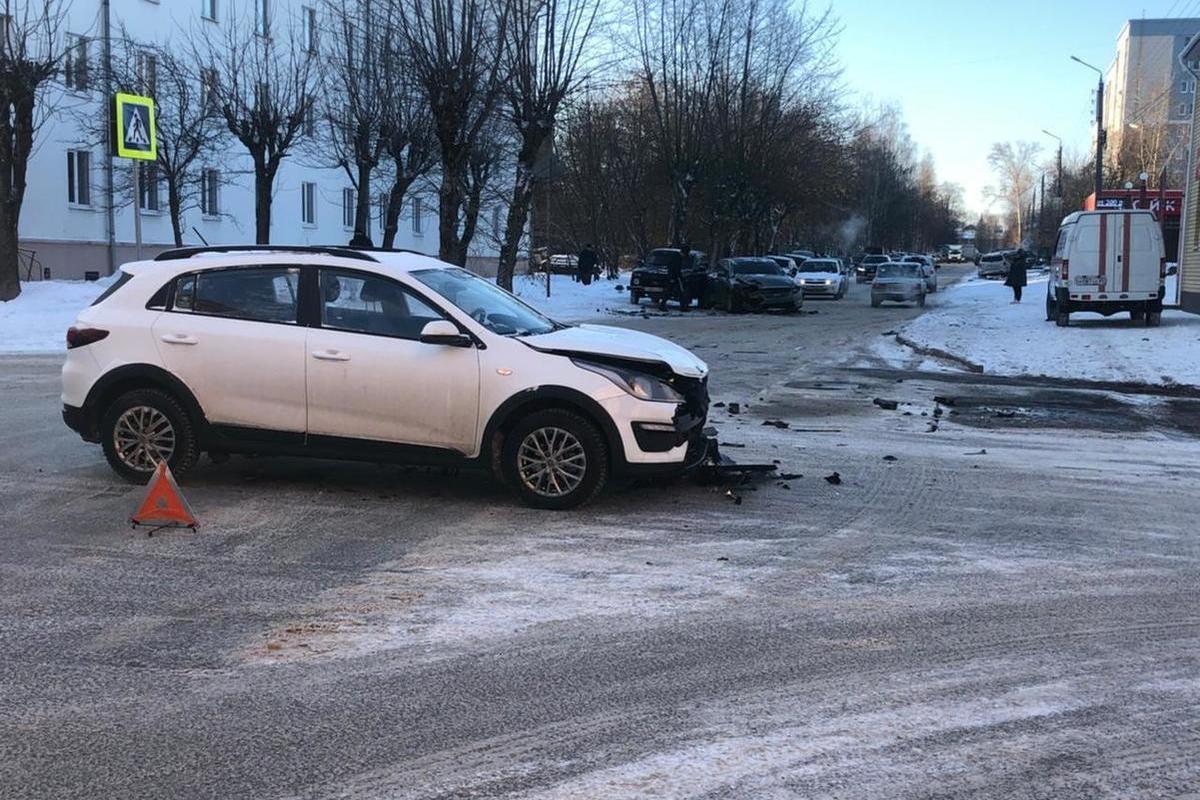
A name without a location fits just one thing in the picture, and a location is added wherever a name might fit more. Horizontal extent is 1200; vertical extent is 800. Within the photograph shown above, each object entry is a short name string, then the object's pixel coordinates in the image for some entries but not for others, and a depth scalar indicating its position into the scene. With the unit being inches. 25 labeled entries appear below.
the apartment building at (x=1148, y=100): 2684.5
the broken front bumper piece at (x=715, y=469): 303.7
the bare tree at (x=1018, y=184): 4827.8
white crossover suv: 269.3
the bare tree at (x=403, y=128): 1036.7
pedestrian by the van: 1387.8
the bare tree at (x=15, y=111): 864.3
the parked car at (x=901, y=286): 1449.3
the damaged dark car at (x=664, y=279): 1279.5
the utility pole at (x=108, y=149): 1154.7
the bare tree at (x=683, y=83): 1589.6
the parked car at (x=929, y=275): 1612.9
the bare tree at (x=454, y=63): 849.5
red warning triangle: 249.1
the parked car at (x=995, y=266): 2659.9
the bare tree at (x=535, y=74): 901.8
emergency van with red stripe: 847.1
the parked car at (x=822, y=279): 1684.3
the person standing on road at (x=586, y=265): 1611.7
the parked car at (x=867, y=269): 2534.9
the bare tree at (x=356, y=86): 1042.1
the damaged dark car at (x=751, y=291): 1226.6
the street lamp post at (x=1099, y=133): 1585.9
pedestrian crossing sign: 708.0
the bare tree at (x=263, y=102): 1137.4
